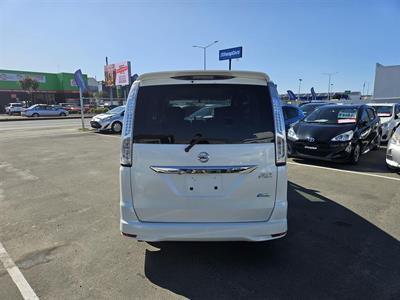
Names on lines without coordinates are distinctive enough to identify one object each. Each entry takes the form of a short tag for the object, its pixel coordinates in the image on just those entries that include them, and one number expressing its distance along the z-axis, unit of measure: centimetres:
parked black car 770
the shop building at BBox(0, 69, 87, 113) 5453
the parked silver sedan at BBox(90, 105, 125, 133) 1711
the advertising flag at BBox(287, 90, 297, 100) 3647
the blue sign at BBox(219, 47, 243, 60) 3357
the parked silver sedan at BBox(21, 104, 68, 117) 3728
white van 286
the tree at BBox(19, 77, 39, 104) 5348
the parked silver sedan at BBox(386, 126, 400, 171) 671
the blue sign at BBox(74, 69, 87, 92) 1931
